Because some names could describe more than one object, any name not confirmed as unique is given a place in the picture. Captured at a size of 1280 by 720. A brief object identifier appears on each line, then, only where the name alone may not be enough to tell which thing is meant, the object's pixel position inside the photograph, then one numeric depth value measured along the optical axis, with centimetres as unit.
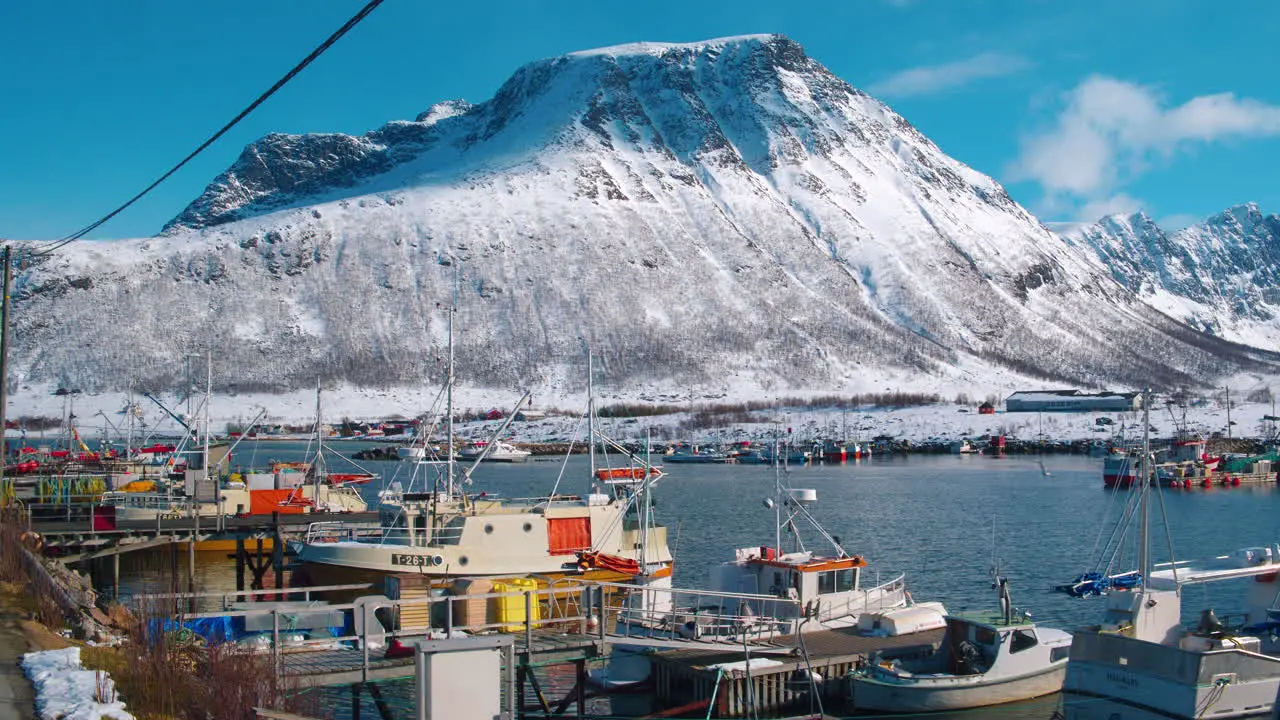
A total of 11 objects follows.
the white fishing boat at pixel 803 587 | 2942
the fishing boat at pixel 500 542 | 3688
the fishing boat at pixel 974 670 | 2511
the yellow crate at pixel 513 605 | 2795
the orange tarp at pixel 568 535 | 3934
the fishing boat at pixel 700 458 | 14500
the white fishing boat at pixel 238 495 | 4819
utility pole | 2789
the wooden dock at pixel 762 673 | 2436
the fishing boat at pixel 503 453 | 14775
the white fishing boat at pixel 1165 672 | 2245
